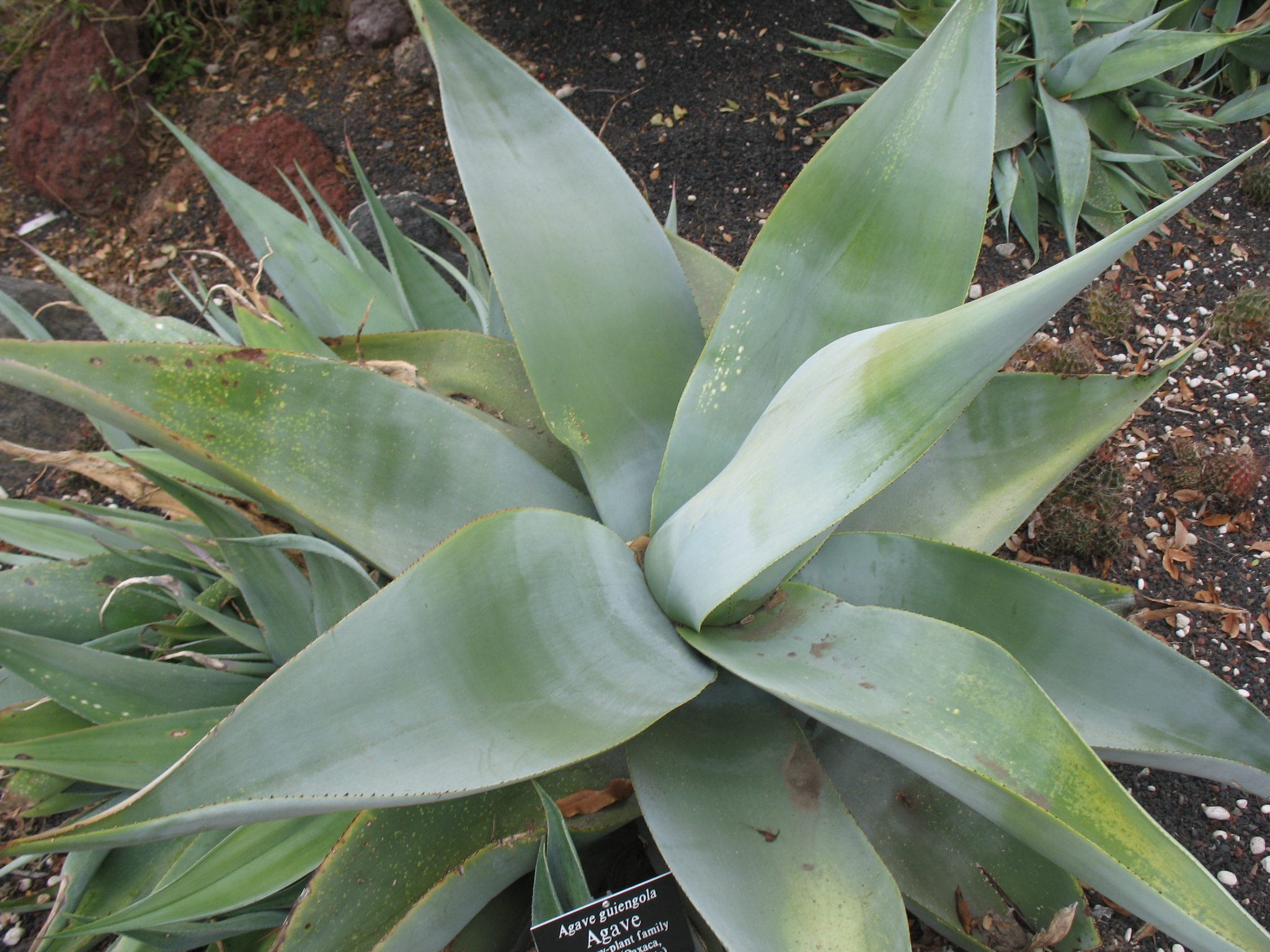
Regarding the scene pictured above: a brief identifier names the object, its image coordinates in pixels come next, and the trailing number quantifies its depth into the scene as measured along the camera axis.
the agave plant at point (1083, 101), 2.11
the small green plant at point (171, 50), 2.80
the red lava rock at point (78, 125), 2.60
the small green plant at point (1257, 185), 2.23
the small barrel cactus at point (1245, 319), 1.91
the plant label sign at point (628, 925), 0.76
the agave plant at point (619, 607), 0.57
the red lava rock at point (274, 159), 2.43
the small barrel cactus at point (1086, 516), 1.56
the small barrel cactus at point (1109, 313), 1.95
